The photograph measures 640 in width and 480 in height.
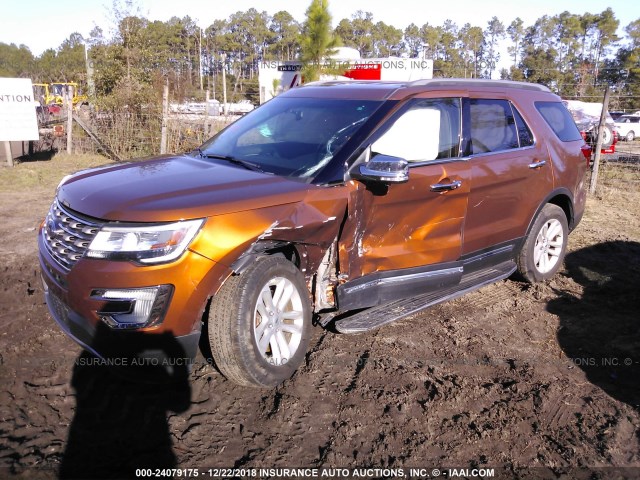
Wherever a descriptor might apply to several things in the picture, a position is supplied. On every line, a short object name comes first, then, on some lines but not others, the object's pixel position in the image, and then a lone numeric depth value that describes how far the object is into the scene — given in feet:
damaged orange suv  9.40
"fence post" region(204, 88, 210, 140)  37.76
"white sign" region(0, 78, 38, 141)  37.22
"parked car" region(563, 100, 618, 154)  45.09
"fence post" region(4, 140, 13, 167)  37.29
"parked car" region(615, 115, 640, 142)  88.84
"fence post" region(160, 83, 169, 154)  36.50
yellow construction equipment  47.59
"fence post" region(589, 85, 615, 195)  30.99
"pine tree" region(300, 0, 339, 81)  47.60
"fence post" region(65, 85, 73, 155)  42.60
